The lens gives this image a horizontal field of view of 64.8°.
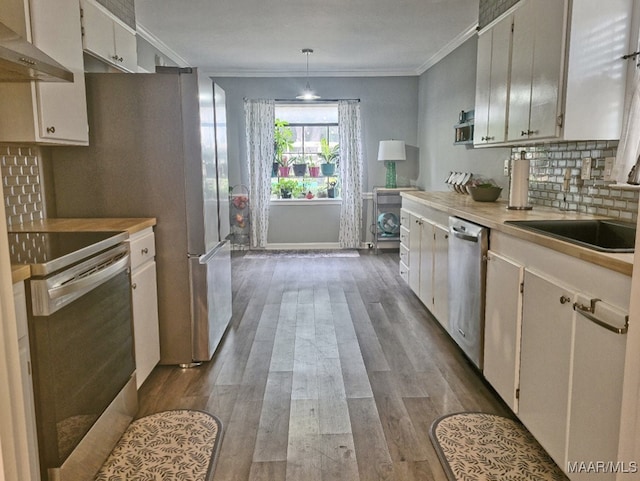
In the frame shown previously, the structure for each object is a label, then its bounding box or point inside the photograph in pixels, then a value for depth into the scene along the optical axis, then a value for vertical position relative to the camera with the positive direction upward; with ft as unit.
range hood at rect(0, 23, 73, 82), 5.60 +1.32
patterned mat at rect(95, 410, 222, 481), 6.66 -3.93
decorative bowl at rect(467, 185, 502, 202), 12.39 -0.55
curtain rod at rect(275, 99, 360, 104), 22.72 +3.17
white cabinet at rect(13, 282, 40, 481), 5.11 -2.02
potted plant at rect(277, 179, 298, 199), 23.80 -0.74
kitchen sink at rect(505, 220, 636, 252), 7.59 -0.94
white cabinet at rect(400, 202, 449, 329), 11.54 -2.35
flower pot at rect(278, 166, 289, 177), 23.80 +0.01
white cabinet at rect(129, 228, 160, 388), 8.48 -2.32
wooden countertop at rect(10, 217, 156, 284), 7.93 -0.87
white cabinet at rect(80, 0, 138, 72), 9.24 +2.72
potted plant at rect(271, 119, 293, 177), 23.24 +1.21
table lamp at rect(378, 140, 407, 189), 22.09 +0.90
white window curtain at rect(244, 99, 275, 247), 22.63 +0.65
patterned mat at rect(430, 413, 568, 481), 6.57 -3.92
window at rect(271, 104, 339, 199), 23.47 +0.90
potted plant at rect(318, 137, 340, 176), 23.66 +0.75
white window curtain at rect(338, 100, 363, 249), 22.81 -0.05
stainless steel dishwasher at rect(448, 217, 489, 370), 8.98 -2.18
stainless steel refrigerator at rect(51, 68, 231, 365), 9.34 -0.04
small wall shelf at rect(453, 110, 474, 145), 16.07 +1.39
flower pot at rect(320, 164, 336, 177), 23.68 +0.10
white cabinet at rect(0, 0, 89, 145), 7.34 +1.18
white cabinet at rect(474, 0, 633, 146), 7.92 +1.67
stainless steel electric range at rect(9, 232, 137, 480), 5.40 -2.01
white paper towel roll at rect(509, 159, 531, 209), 9.91 -0.32
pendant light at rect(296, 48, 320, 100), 18.70 +3.32
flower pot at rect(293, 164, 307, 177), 23.70 +0.06
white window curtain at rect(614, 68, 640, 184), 7.56 +0.46
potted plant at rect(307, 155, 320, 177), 23.89 +0.24
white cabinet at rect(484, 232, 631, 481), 5.08 -2.15
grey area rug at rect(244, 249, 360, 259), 22.07 -3.65
